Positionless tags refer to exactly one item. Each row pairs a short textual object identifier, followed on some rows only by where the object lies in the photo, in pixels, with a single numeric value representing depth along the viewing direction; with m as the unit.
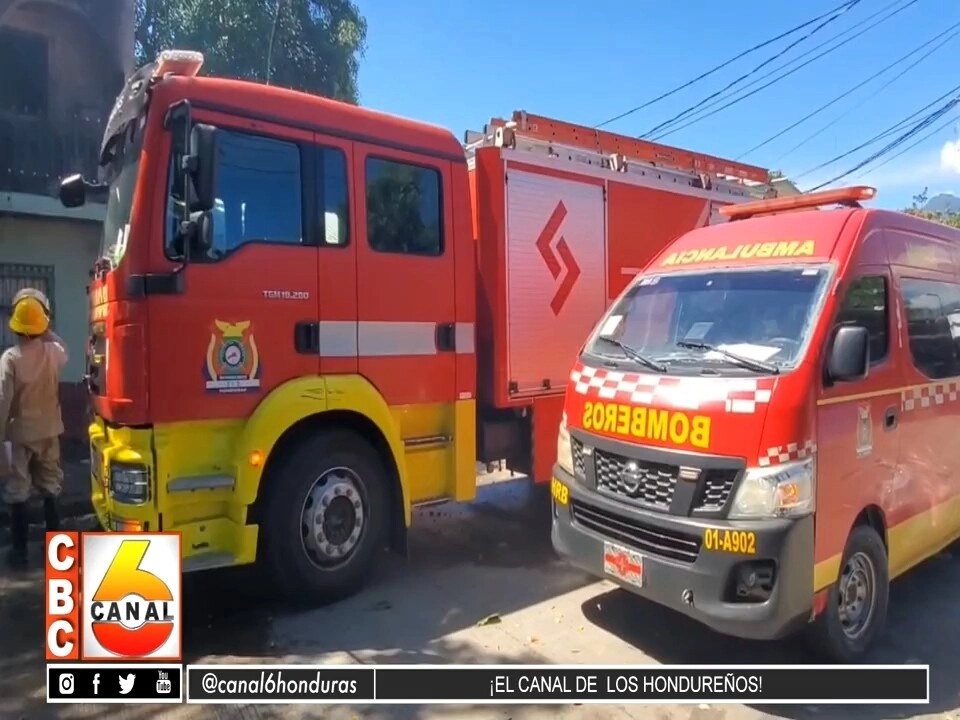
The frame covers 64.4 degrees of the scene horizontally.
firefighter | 5.93
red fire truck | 4.42
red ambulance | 3.65
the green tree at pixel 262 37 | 16.09
